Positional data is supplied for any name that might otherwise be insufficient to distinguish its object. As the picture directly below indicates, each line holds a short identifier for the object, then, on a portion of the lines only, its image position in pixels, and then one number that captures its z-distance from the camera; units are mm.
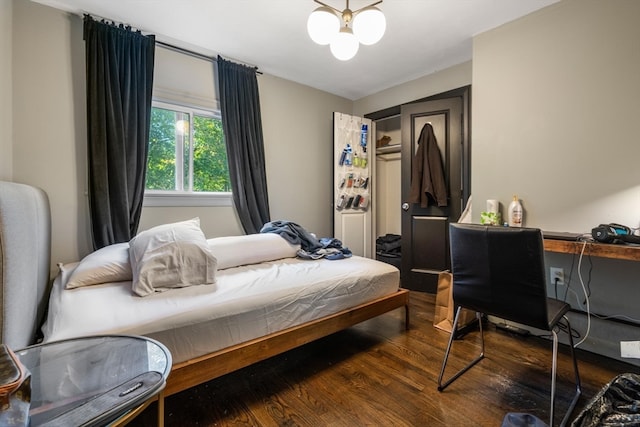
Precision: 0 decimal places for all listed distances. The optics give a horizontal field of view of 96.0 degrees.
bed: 1112
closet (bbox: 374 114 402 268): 4227
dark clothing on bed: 2467
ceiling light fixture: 1716
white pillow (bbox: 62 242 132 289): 1594
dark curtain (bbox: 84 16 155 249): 2236
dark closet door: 3023
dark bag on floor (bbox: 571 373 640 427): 1091
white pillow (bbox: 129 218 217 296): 1558
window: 2695
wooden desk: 1568
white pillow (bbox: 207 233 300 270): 2098
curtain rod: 2614
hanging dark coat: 3127
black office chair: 1323
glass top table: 690
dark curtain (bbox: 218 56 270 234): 2926
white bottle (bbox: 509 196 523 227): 2260
